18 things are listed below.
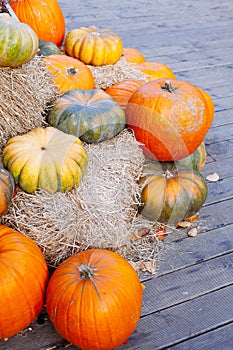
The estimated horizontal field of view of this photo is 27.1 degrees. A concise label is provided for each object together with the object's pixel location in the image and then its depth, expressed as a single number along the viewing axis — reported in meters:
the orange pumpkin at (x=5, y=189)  2.36
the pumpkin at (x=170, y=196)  2.79
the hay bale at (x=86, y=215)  2.47
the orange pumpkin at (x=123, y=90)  3.24
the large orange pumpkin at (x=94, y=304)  2.05
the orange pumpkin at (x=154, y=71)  3.66
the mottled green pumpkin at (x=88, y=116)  2.81
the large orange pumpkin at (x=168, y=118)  2.90
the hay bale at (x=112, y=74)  3.51
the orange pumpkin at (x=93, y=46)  3.53
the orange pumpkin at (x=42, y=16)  3.68
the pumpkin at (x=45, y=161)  2.47
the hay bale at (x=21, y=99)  2.58
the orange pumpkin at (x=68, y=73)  3.13
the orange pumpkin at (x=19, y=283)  2.07
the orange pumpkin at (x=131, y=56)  3.87
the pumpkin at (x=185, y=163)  2.96
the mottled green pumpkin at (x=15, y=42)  2.47
